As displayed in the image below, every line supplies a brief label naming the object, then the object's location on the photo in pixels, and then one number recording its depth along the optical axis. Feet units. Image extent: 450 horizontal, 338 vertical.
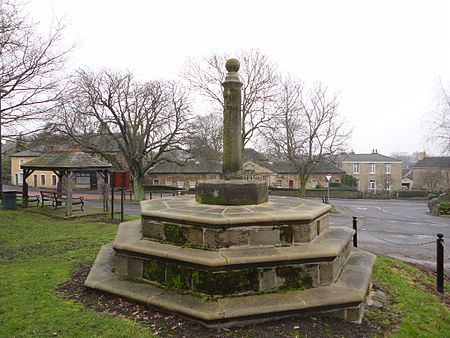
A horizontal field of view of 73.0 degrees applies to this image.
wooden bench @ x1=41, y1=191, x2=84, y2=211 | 54.85
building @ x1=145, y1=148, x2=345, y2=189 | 149.69
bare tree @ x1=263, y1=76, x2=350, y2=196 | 88.28
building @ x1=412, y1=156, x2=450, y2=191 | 157.61
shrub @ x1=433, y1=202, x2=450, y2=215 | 79.66
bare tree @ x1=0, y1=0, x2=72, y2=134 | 30.84
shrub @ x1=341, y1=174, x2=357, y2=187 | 161.48
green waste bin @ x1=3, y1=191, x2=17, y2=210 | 56.42
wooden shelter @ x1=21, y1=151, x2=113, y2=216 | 49.90
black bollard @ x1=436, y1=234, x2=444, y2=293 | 19.77
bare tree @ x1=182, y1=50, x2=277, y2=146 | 78.69
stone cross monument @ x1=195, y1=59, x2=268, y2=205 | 20.85
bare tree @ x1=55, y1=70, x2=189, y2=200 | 80.94
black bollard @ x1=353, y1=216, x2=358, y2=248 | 26.59
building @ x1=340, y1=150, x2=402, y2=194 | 182.80
